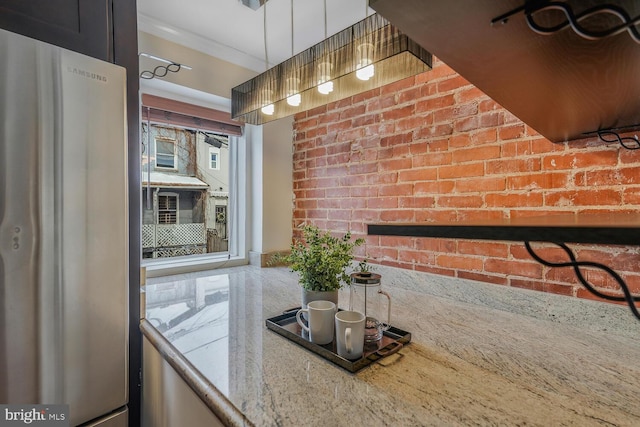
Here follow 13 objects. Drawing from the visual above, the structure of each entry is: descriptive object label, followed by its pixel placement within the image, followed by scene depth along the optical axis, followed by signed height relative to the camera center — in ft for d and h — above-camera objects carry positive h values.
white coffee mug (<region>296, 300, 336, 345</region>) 2.82 -1.09
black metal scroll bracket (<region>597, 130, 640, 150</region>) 3.03 +0.72
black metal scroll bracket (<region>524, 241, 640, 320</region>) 1.25 -0.33
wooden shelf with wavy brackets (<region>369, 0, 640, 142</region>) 1.36 +0.87
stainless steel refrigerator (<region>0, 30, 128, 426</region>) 2.60 -0.19
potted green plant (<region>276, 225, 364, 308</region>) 3.38 -0.66
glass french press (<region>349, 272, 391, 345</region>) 3.09 -0.96
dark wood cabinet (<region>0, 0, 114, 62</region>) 2.82 +1.94
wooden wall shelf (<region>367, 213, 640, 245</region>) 0.98 -0.09
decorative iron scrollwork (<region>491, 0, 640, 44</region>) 1.15 +0.79
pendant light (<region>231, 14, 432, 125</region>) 2.96 +1.68
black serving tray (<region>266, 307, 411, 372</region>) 2.49 -1.28
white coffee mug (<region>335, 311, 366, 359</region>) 2.50 -1.09
